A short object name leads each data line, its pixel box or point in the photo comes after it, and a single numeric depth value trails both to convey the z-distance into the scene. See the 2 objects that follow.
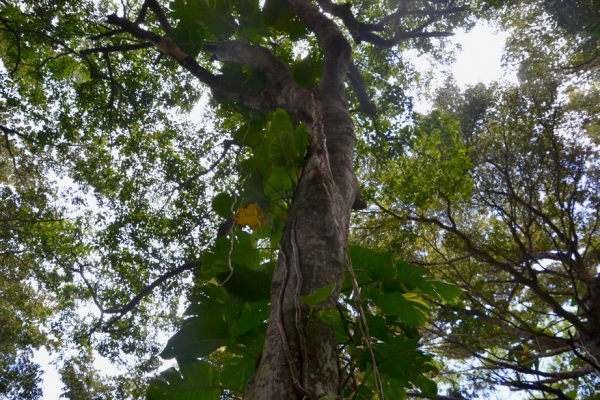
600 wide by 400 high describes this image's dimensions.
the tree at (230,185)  1.59
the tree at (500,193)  5.73
